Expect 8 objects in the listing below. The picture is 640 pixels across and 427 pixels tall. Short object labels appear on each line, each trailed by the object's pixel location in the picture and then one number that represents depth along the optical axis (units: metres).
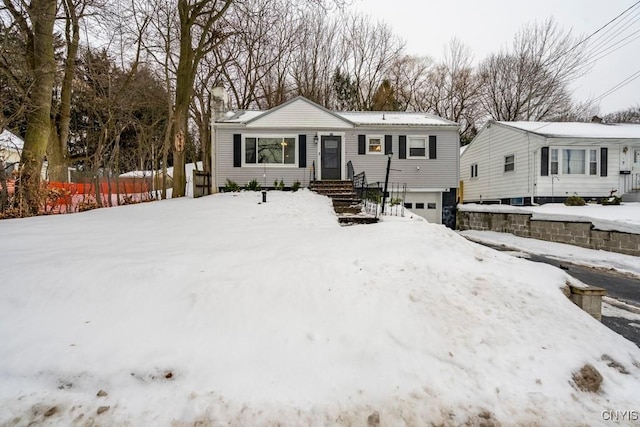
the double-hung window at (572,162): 14.54
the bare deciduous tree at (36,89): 8.10
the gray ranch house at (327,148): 14.20
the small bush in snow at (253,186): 13.80
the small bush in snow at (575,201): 13.44
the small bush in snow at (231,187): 13.71
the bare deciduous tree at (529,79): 24.67
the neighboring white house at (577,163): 14.36
